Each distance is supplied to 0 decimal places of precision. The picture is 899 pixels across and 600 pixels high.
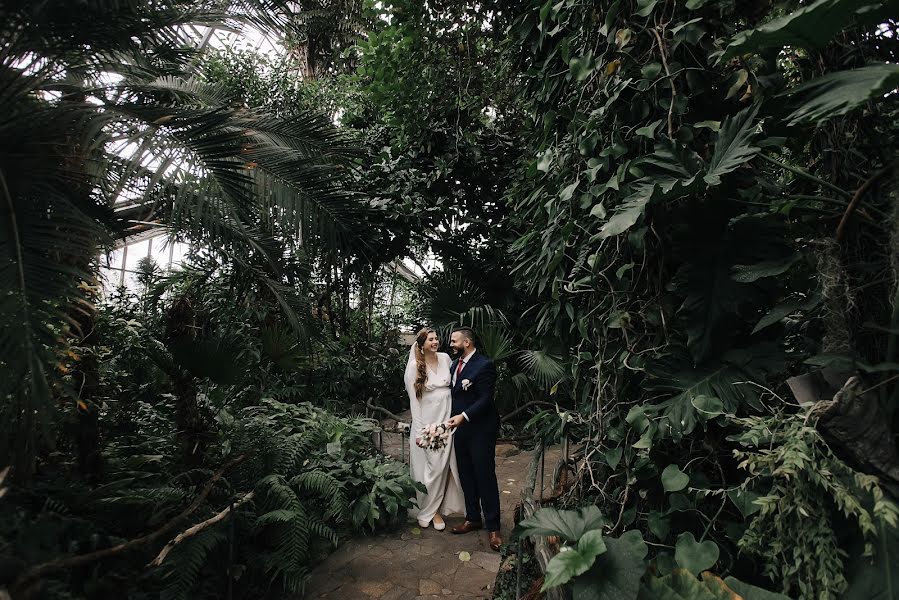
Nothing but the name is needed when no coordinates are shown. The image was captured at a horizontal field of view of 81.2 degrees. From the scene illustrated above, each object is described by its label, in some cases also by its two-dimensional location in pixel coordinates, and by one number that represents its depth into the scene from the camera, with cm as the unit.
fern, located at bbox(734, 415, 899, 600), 127
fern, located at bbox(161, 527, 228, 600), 285
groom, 396
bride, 435
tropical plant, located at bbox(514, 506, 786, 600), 152
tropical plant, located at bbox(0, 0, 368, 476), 202
